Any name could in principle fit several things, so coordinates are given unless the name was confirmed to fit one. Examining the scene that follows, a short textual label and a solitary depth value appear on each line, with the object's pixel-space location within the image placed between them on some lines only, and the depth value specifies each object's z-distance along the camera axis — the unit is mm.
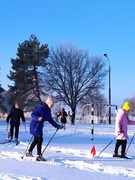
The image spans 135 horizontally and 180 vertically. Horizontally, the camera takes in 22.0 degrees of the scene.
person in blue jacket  9320
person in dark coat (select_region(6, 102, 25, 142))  14752
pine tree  47688
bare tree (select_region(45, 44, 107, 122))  46031
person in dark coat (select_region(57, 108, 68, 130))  26364
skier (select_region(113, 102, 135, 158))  10469
